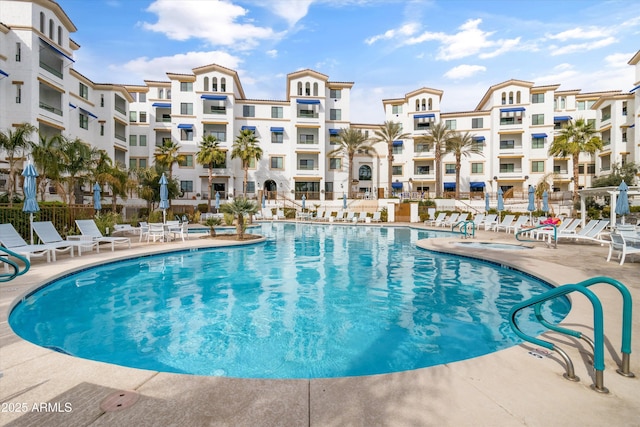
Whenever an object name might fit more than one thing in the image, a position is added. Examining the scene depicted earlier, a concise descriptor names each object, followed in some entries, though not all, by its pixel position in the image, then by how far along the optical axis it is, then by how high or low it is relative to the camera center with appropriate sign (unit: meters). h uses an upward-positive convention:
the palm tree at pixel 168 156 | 36.53 +5.54
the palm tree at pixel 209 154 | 36.62 +5.84
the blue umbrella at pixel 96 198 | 16.41 +0.39
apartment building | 40.06 +9.55
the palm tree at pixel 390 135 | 39.97 +8.94
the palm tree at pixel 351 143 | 40.56 +7.99
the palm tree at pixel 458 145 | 40.00 +7.62
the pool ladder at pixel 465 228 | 15.69 -1.33
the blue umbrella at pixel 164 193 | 16.05 +0.64
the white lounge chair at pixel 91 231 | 11.67 -0.94
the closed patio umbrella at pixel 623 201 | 12.03 +0.27
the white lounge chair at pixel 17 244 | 9.11 -1.12
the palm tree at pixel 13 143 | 17.20 +3.28
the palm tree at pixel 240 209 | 15.57 -0.12
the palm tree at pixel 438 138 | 39.97 +8.42
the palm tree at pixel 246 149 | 38.16 +6.65
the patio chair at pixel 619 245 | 8.77 -1.04
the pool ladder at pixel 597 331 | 2.86 -1.11
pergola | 14.05 +0.74
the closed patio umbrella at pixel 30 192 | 10.38 +0.43
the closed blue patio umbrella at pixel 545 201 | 19.66 +0.42
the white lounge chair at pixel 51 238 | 10.32 -1.06
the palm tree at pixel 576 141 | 30.72 +6.32
